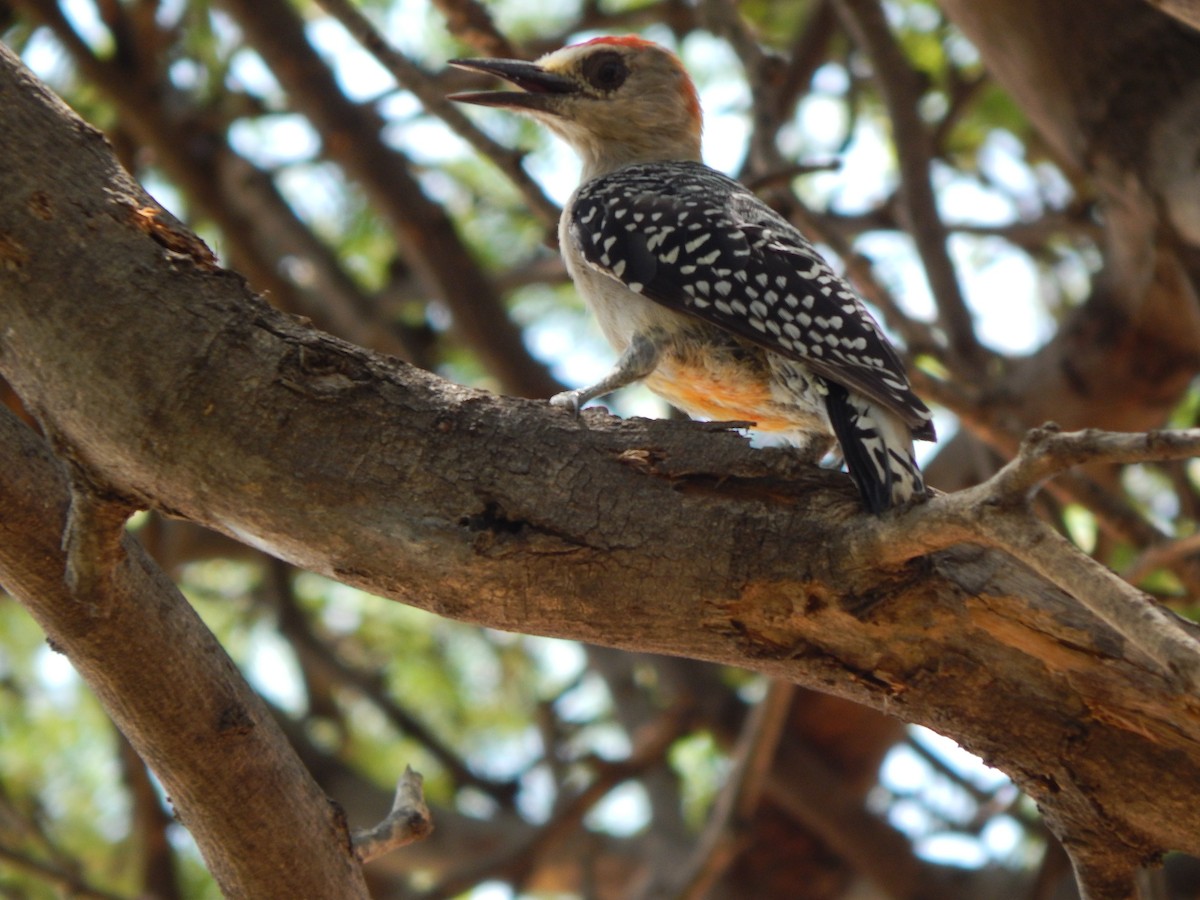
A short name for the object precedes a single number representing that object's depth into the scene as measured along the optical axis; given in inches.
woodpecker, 286.0
